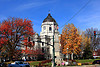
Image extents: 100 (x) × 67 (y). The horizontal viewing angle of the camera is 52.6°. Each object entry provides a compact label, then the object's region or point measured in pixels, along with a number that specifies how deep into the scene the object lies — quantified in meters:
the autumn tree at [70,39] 37.67
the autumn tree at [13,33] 29.51
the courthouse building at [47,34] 53.54
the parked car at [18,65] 22.23
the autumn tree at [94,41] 48.24
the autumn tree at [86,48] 43.92
